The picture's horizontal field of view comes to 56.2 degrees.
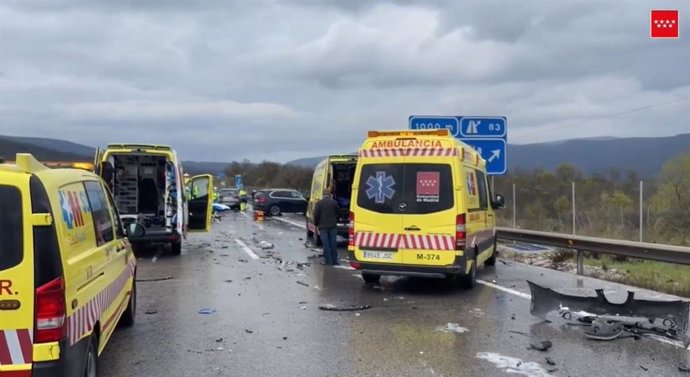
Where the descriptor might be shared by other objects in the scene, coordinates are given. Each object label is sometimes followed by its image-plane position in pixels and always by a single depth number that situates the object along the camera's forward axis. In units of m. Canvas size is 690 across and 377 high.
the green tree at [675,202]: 19.64
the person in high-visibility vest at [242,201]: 45.97
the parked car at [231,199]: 45.22
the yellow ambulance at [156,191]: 15.41
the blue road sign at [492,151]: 19.00
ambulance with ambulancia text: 9.95
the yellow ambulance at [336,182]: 17.95
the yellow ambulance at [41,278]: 3.97
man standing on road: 14.29
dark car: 38.03
